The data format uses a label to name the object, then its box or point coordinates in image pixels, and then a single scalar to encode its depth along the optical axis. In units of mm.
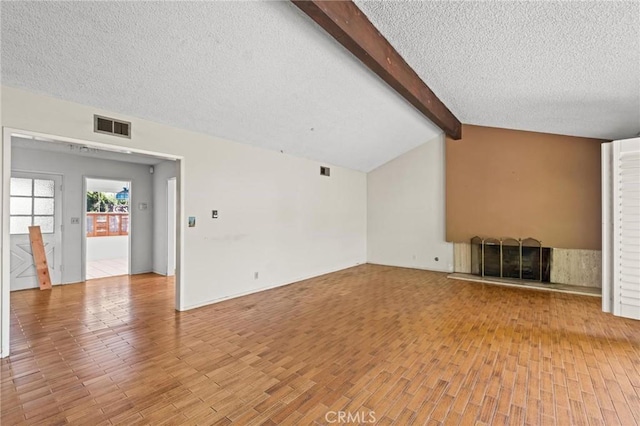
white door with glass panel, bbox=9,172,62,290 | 5273
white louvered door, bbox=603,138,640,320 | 3422
